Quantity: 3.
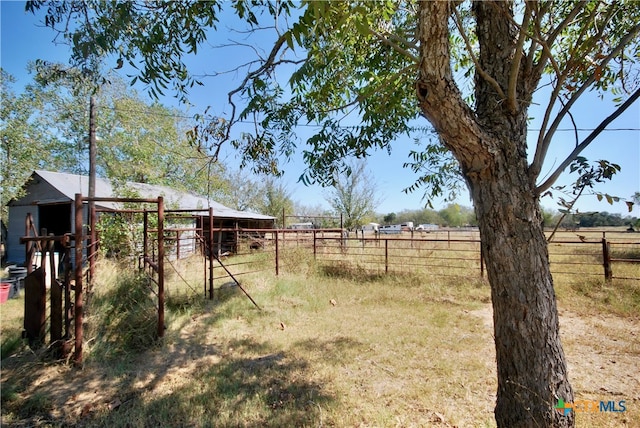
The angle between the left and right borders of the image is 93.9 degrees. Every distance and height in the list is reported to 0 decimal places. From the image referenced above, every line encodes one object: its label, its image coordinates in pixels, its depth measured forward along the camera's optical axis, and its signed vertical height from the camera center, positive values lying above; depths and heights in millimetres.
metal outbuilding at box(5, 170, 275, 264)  11789 +908
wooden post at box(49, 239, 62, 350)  3588 -1068
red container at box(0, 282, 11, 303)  6105 -1394
